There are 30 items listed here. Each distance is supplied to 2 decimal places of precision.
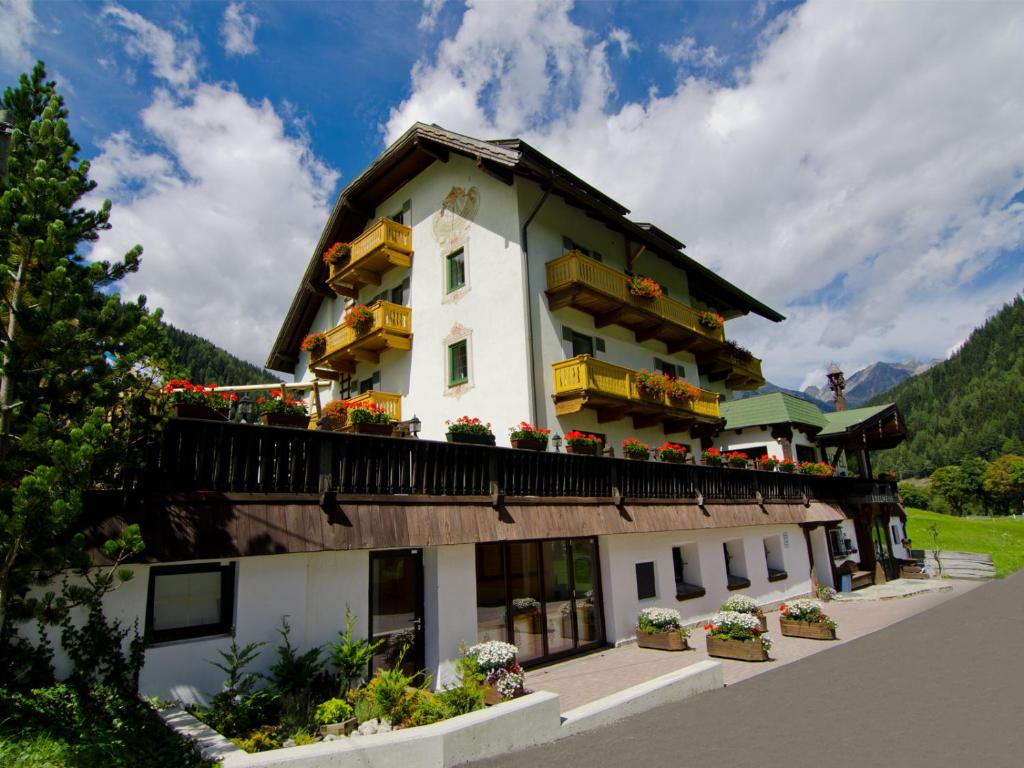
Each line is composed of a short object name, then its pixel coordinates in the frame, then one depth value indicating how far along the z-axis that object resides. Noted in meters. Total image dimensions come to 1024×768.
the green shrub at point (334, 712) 8.41
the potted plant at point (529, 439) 14.13
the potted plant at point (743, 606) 16.44
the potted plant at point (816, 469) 27.11
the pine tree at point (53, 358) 6.17
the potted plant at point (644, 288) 22.59
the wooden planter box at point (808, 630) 16.56
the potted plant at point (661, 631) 15.15
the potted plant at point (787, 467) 25.24
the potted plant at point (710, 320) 26.94
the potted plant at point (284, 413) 10.27
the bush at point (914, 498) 101.75
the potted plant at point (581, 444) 15.29
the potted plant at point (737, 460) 22.30
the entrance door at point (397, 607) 11.24
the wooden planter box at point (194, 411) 8.99
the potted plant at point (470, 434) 12.99
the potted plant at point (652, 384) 21.70
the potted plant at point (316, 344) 26.00
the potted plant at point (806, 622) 16.61
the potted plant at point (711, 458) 21.25
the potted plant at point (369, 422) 11.70
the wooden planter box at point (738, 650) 14.16
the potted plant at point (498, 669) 10.06
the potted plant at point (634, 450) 17.44
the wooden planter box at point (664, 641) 15.11
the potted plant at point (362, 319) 23.08
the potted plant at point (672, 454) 18.94
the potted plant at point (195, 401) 9.02
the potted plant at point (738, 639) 14.22
